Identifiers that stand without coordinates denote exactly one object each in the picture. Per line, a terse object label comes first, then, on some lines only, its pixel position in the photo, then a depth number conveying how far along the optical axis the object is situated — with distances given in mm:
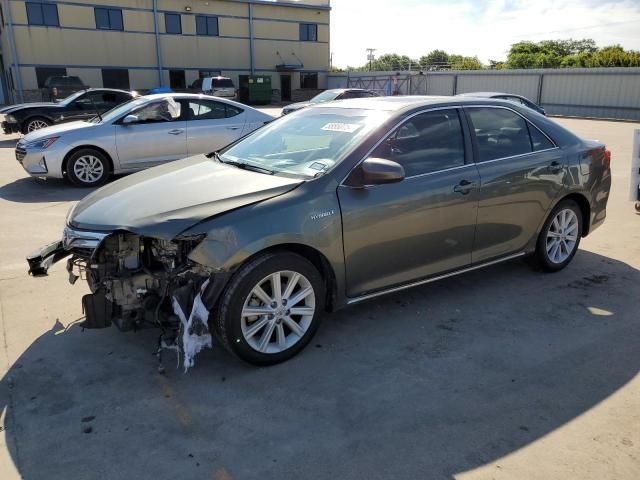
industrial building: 32500
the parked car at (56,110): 13758
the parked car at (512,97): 11291
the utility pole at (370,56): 68919
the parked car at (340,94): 18266
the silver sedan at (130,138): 8594
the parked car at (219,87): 31994
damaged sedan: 3229
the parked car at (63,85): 27000
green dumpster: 37531
